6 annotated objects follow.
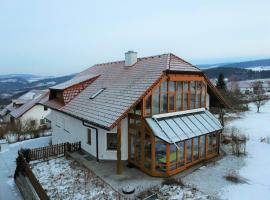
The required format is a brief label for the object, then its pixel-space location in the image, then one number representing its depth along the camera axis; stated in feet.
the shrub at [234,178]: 41.50
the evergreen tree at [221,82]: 148.66
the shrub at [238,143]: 55.67
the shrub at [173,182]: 40.43
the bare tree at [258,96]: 138.59
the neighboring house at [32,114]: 126.24
